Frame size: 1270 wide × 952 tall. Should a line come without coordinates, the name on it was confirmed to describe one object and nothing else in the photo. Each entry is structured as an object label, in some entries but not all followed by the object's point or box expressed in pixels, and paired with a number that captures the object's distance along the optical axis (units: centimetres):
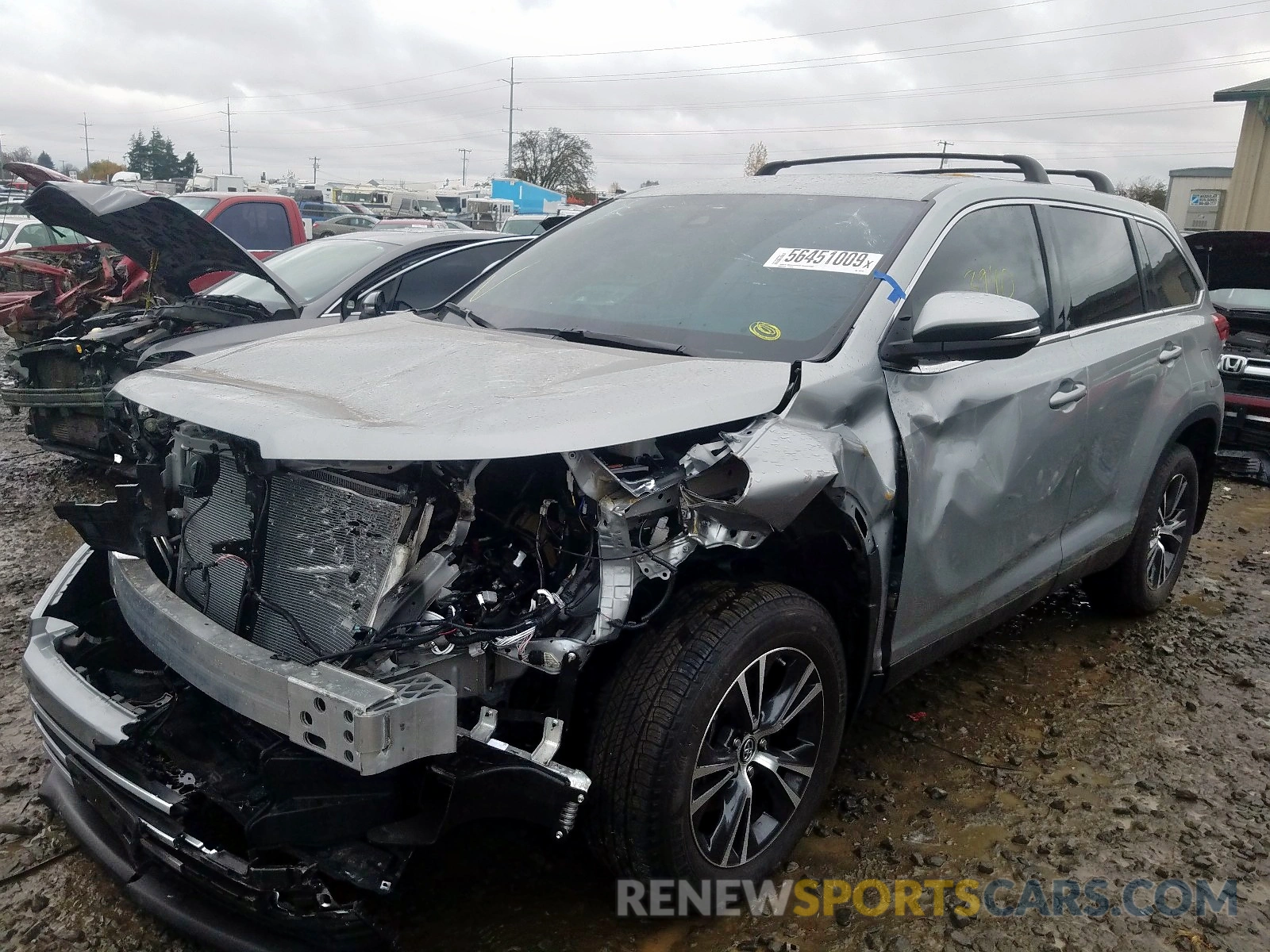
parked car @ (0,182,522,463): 507
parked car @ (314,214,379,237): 2281
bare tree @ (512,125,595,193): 6150
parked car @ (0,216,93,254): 1337
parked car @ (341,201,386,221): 3325
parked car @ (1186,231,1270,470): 728
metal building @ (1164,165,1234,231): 2936
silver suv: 201
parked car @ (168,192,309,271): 980
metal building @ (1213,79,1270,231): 2075
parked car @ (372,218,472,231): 2141
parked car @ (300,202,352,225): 2795
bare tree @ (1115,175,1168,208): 4222
